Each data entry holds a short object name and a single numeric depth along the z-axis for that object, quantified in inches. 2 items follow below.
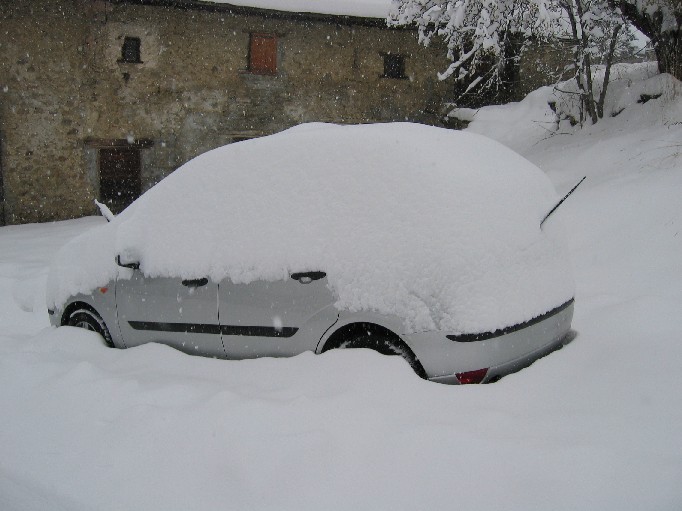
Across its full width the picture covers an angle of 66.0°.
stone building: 531.2
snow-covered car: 109.3
